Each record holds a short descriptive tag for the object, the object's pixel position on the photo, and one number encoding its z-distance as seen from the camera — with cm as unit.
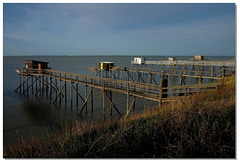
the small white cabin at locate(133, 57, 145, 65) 4556
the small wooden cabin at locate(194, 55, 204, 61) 5096
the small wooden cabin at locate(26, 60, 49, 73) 2503
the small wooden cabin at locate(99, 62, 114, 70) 3114
